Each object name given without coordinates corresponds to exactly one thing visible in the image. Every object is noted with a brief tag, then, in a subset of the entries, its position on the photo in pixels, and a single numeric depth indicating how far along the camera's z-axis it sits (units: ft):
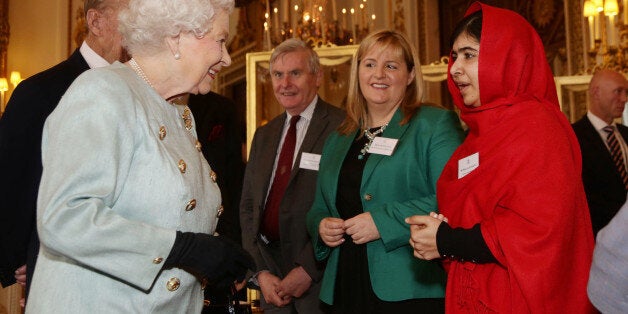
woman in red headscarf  6.81
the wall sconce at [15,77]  35.09
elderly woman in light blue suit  5.64
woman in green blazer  9.19
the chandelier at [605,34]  21.76
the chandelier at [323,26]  27.20
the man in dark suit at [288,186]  11.63
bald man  16.16
